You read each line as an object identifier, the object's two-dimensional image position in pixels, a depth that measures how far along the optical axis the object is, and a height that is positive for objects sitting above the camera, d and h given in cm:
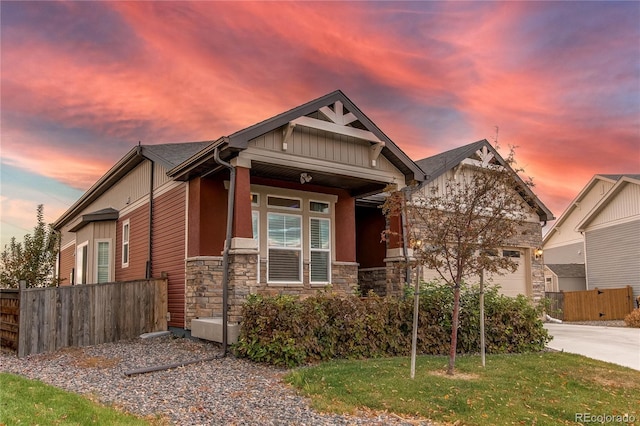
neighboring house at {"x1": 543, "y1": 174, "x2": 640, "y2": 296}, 2108 +139
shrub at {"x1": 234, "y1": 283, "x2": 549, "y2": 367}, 815 -109
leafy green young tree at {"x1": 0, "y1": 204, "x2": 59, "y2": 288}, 1285 +21
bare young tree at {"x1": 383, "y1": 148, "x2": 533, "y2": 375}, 759 +63
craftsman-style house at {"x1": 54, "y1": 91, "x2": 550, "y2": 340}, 978 +140
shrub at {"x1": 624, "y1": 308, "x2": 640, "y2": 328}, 1628 -185
